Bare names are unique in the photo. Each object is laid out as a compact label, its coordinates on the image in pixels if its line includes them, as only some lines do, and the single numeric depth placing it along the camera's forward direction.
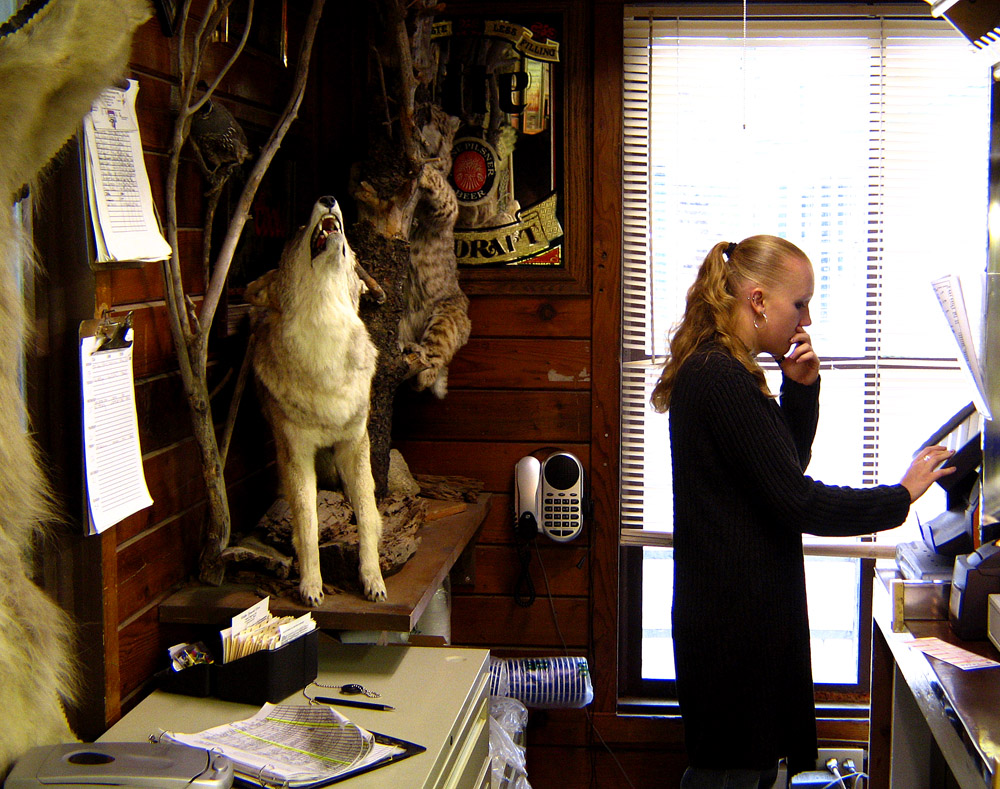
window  2.61
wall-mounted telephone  2.64
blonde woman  1.77
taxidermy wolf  1.71
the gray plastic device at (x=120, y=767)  1.11
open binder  1.32
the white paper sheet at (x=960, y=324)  1.85
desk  1.45
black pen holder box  1.56
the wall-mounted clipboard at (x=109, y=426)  1.42
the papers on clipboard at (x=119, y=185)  1.42
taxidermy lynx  2.48
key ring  1.65
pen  1.59
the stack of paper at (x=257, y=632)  1.59
